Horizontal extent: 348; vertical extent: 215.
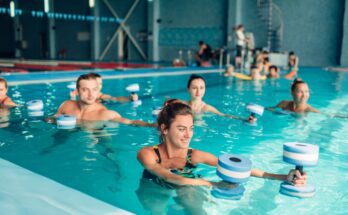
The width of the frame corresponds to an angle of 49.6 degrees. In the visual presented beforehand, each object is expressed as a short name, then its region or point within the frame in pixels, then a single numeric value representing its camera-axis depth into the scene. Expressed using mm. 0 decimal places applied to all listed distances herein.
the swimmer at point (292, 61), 17206
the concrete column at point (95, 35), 28984
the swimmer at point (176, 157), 2736
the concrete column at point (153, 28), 26109
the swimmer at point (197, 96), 5578
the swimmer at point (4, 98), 6371
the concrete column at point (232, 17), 21922
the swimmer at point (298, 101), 6116
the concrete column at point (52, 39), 32375
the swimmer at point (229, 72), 14170
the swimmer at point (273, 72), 13562
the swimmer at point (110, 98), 6316
